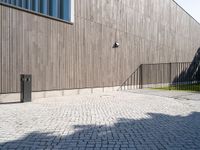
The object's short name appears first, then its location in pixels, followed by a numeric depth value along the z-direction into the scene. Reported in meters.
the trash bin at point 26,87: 6.06
